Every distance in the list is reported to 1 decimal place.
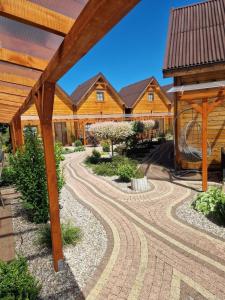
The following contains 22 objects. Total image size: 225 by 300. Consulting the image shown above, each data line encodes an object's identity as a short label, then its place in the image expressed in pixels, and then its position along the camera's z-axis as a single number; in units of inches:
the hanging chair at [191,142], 311.0
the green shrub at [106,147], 656.4
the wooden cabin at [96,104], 879.1
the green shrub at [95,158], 518.0
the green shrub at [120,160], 446.2
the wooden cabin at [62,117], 771.4
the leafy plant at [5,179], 319.9
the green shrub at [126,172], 330.6
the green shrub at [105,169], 395.9
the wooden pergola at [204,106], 238.8
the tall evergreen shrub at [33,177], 187.0
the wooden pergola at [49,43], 53.9
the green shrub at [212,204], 180.4
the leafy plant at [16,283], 96.7
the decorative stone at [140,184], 283.0
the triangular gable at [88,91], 880.3
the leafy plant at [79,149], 742.9
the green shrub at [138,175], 292.5
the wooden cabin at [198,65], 302.0
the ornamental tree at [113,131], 467.2
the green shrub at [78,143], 800.9
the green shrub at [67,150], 726.7
